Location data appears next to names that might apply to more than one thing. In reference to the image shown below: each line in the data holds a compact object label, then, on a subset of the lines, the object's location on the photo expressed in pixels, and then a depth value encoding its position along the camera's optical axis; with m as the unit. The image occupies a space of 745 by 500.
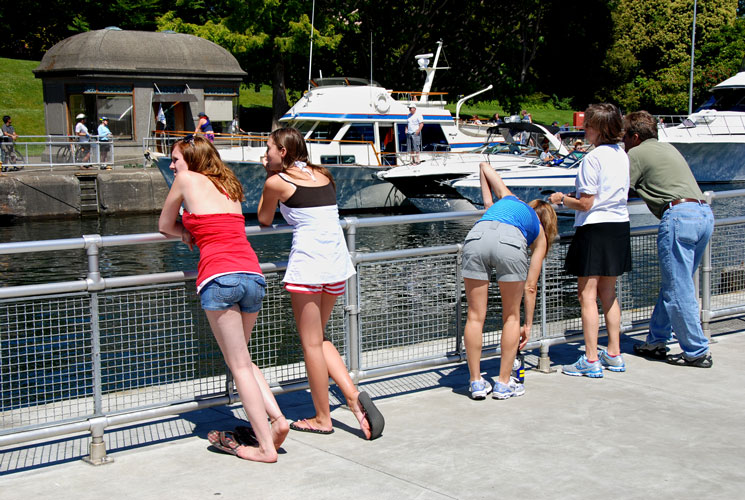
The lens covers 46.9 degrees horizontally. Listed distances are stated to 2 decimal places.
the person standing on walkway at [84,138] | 29.56
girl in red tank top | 4.42
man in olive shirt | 6.34
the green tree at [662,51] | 54.97
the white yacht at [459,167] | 24.56
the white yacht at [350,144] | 27.23
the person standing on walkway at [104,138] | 29.84
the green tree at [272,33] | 34.56
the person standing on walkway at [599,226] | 5.94
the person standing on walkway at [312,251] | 4.81
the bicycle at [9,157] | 28.09
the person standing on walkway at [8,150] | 28.09
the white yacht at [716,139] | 31.81
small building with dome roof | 32.03
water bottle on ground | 5.80
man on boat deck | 27.53
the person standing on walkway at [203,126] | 26.01
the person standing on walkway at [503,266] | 5.41
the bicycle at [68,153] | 29.14
